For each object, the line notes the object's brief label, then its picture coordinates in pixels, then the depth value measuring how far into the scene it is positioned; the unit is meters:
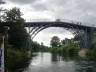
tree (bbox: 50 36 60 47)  81.83
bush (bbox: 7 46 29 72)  17.85
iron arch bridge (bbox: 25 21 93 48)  39.09
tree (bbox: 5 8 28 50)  26.93
